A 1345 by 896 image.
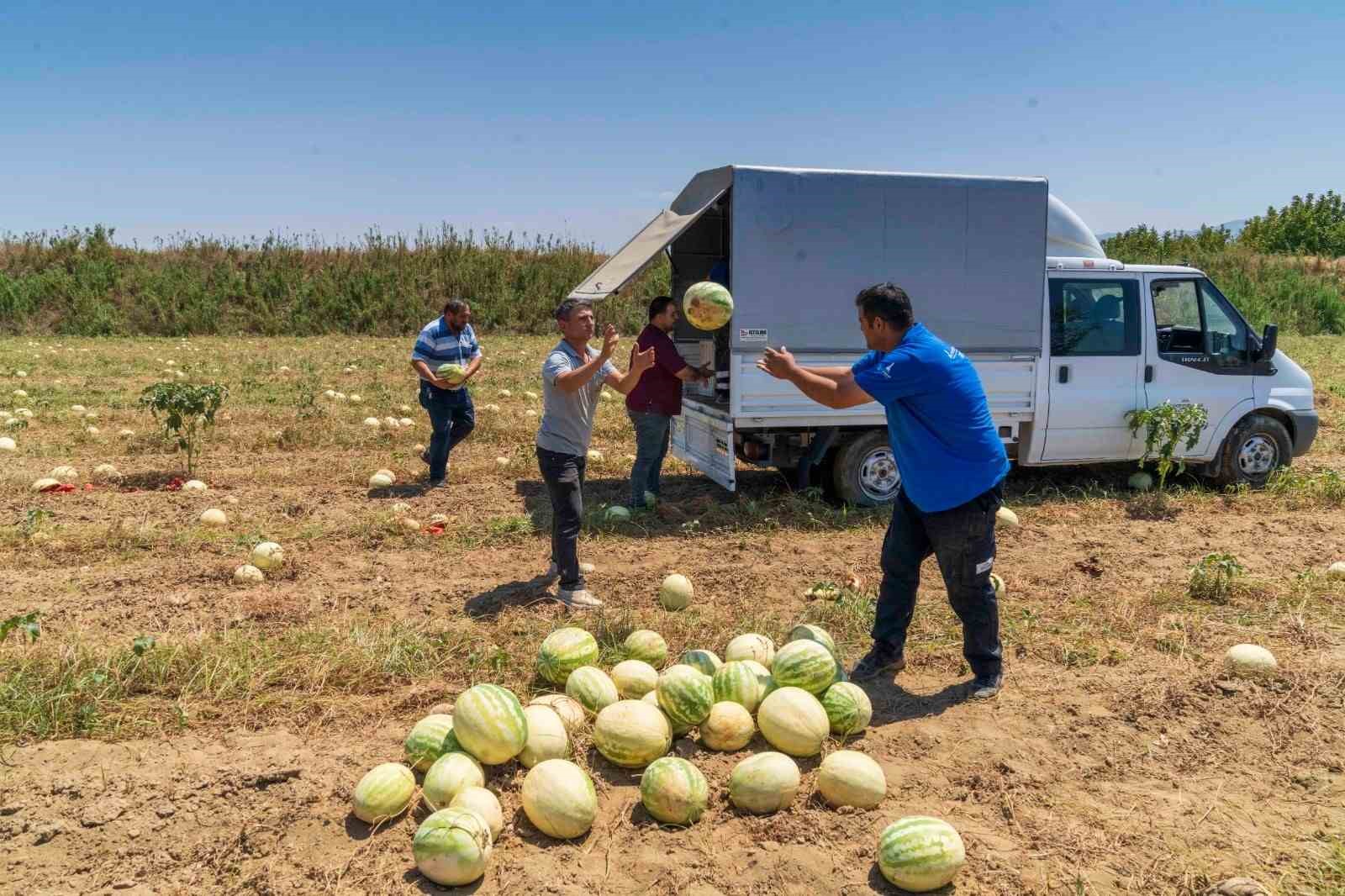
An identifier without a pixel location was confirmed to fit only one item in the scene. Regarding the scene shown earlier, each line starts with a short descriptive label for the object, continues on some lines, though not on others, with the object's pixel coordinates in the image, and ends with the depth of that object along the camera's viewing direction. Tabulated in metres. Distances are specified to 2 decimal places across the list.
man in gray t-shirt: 6.20
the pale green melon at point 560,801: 3.64
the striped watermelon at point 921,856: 3.35
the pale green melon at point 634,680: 4.66
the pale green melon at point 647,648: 5.12
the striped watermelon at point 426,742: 4.05
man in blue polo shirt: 4.77
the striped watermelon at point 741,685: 4.50
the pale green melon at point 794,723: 4.20
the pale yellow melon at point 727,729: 4.28
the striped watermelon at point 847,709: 4.45
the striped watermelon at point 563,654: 4.87
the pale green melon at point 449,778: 3.73
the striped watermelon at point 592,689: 4.52
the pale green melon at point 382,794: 3.70
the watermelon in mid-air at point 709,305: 7.33
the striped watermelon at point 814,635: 5.04
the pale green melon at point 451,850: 3.30
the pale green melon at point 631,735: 4.07
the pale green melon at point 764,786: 3.83
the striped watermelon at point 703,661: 4.77
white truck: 8.20
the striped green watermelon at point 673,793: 3.71
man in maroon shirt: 8.59
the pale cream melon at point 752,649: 4.97
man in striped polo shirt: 9.43
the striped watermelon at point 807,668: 4.54
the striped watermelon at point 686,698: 4.31
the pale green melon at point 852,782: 3.87
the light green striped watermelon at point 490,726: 3.92
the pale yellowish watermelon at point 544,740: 4.07
